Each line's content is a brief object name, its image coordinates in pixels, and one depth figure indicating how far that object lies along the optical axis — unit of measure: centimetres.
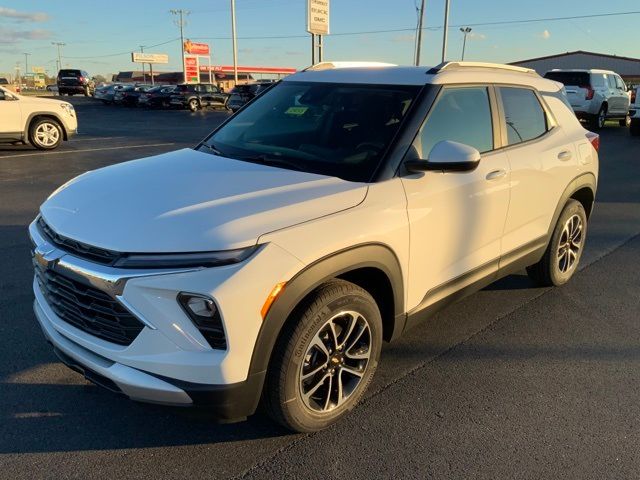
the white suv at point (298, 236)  227
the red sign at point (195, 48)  5534
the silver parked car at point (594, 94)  1930
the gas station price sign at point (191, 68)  5325
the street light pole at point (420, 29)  4203
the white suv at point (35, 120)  1193
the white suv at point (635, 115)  1830
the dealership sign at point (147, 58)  7188
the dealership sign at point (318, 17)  2038
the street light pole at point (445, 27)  3937
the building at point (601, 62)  7162
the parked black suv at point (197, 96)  3394
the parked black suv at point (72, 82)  4819
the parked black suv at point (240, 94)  2961
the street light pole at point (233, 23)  4662
